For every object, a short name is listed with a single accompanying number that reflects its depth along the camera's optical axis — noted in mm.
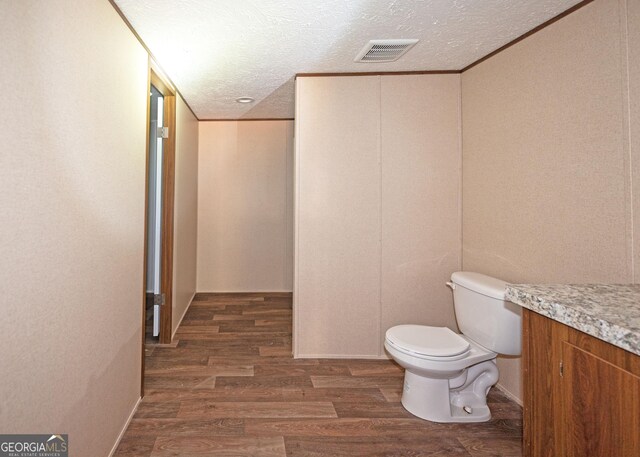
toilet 1809
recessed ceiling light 3336
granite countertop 791
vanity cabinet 787
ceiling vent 2119
